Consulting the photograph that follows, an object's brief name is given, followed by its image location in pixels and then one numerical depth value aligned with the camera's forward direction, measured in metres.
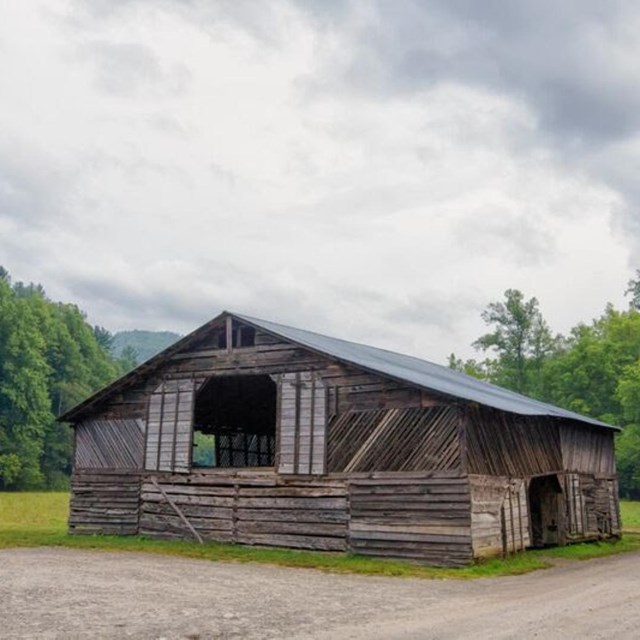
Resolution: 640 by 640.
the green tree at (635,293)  84.81
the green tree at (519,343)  71.62
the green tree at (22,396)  67.94
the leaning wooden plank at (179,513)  25.02
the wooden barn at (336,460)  21.39
